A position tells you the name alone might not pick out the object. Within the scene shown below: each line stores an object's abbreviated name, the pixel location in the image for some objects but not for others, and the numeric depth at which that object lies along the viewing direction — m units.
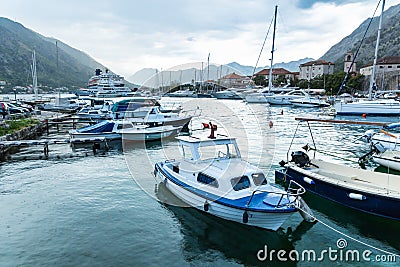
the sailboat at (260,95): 67.25
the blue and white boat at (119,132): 25.59
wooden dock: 20.98
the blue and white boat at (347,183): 10.52
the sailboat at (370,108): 44.72
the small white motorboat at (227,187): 9.18
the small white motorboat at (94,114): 37.84
